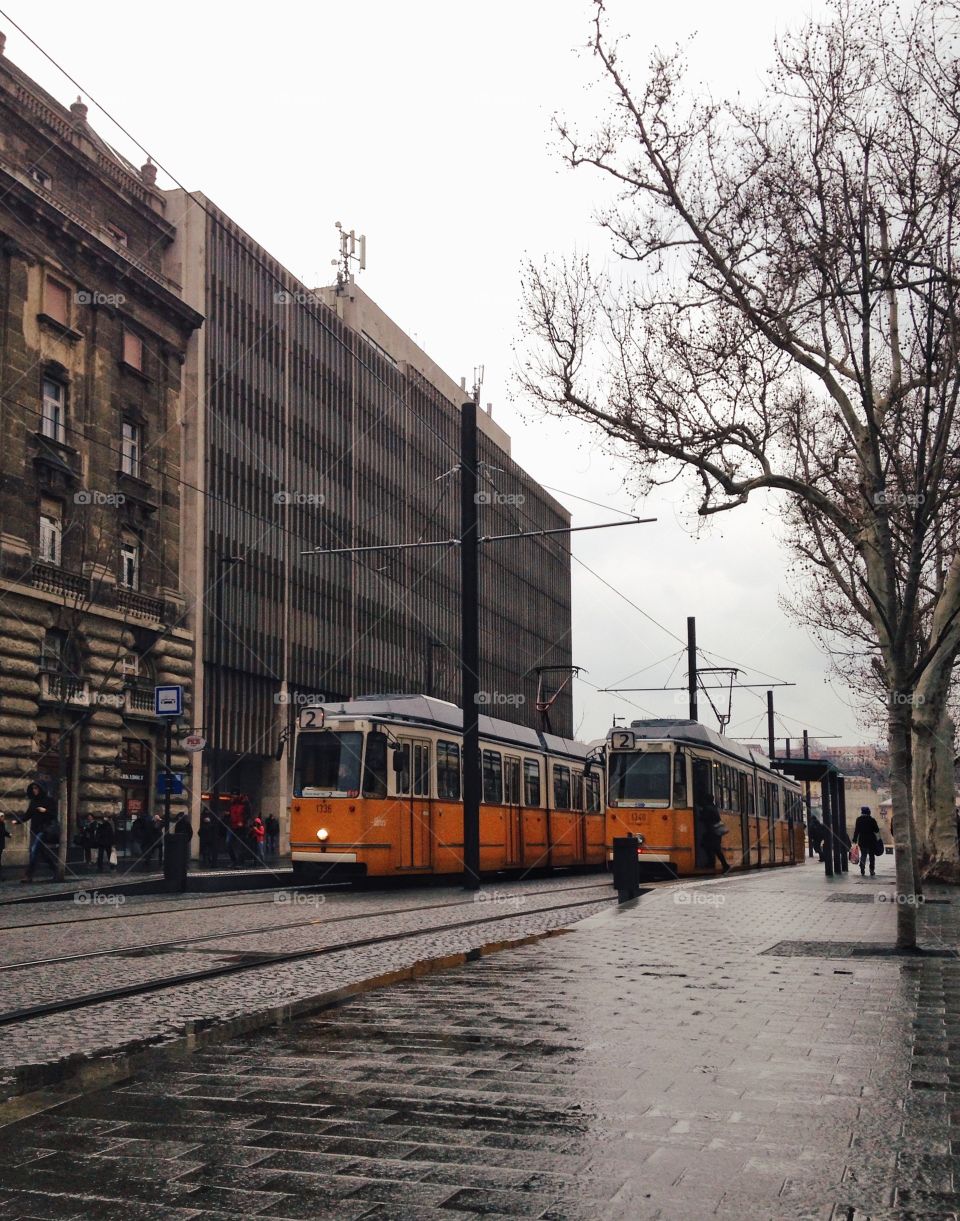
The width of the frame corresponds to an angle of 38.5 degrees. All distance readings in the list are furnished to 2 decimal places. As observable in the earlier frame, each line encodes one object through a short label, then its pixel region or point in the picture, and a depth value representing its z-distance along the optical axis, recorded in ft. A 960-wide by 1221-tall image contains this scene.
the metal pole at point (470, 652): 72.23
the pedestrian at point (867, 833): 86.58
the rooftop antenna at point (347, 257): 221.11
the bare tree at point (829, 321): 38.37
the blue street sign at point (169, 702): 73.72
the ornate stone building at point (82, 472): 101.71
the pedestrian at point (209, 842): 123.44
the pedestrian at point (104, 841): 97.40
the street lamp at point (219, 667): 157.38
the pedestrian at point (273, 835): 161.58
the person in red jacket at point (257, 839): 122.72
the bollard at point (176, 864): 69.97
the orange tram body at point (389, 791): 69.77
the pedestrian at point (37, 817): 80.12
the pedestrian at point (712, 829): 85.76
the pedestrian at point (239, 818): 111.34
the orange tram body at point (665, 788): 83.87
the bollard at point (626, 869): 58.08
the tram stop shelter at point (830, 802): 92.12
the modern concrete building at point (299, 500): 159.02
